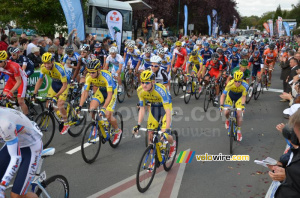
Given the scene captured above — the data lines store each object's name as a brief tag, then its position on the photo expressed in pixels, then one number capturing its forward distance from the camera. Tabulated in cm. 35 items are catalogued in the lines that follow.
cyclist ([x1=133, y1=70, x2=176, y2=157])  573
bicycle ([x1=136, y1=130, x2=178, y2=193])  538
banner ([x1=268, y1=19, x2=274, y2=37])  4732
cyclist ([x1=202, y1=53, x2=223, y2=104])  1188
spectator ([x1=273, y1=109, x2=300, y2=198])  274
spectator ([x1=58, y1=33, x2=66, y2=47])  1839
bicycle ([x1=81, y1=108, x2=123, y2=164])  648
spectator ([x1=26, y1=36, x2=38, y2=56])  1210
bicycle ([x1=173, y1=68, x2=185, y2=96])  1347
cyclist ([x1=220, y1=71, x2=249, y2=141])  776
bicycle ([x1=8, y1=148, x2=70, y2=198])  396
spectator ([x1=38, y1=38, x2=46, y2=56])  1257
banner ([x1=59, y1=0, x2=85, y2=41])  1526
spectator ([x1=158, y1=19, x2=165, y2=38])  3152
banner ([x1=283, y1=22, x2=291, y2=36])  4753
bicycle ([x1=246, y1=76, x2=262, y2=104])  1340
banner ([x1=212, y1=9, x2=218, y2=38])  4667
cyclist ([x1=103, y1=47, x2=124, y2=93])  1142
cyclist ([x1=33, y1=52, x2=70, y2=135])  751
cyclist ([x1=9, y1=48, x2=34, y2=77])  959
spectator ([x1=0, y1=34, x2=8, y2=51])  1184
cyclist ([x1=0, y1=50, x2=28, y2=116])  739
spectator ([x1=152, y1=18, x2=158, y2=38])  2983
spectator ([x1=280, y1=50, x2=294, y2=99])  1285
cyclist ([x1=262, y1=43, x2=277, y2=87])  1622
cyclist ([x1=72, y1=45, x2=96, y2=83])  1052
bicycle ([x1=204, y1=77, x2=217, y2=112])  1152
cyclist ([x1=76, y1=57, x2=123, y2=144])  695
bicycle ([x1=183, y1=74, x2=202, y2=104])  1259
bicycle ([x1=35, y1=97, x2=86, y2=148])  724
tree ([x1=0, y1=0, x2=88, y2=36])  1672
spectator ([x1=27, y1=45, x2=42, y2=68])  1117
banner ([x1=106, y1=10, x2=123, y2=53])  1862
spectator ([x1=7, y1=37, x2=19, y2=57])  1085
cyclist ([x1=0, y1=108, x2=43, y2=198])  336
